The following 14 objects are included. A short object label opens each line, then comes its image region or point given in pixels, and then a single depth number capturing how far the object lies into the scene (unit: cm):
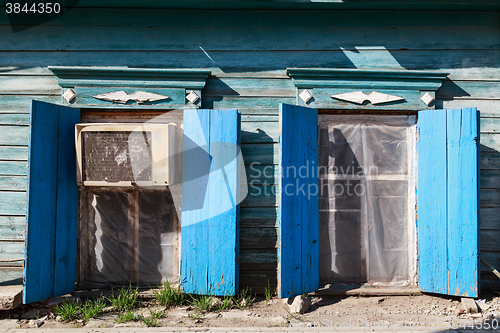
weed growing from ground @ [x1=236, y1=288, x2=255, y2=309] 284
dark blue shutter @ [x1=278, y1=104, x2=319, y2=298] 272
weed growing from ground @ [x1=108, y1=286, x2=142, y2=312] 280
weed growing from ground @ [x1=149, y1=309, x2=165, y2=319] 264
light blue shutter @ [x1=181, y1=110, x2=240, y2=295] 281
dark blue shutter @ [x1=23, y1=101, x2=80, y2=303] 261
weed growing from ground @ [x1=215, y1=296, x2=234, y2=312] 279
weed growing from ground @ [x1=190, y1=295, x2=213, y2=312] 277
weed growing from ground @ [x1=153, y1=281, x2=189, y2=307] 286
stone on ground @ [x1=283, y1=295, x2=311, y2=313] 275
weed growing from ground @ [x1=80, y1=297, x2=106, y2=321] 265
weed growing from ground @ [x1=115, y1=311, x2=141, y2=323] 263
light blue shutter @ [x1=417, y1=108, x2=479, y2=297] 277
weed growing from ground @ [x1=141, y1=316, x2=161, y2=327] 256
